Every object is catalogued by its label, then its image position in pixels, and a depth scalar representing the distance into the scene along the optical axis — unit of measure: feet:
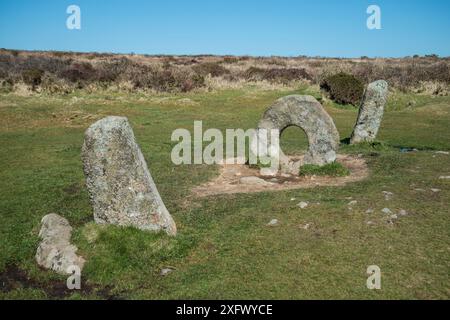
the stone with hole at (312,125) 49.80
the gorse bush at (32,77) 126.72
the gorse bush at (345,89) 106.73
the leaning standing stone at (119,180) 30.76
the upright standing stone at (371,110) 63.93
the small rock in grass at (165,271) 28.20
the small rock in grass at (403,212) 34.17
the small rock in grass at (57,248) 29.22
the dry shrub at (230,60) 266.26
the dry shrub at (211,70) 170.71
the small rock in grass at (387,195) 37.88
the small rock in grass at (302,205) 36.68
